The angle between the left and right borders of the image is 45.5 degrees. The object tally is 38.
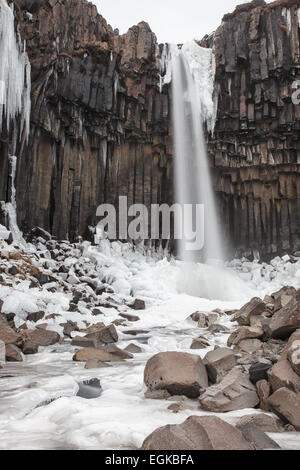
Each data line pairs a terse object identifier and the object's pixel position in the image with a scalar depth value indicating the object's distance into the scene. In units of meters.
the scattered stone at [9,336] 6.13
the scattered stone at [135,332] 8.61
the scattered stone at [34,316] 8.41
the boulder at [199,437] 2.22
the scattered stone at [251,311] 8.85
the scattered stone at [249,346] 5.77
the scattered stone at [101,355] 5.70
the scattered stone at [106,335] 7.32
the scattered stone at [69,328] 7.97
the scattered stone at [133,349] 6.60
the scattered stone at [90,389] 3.77
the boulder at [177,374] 3.70
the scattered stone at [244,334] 6.29
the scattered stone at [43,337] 6.92
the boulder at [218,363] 4.14
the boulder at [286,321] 5.60
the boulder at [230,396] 3.29
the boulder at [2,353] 5.43
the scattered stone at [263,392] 3.27
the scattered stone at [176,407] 3.27
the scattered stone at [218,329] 8.48
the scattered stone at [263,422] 2.78
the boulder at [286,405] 2.84
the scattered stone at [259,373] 3.67
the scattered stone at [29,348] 6.25
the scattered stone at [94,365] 5.14
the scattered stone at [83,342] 6.86
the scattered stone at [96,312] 10.66
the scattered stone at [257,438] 2.38
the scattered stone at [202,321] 9.86
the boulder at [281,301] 8.54
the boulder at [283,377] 3.23
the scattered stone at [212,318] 10.00
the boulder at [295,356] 3.43
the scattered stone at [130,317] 10.61
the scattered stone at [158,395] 3.69
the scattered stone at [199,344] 6.61
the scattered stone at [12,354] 5.62
